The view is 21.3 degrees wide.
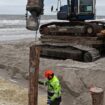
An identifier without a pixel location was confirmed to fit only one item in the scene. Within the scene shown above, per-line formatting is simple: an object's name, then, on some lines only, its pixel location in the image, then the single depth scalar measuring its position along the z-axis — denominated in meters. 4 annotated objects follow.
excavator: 11.94
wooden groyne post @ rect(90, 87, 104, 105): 5.48
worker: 7.44
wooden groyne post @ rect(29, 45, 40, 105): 6.70
